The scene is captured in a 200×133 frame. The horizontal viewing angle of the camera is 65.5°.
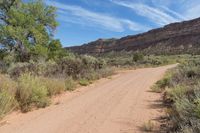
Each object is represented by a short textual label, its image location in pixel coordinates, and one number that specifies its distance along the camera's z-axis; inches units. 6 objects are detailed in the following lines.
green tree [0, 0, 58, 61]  487.9
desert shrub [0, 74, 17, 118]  165.2
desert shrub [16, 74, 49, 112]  195.0
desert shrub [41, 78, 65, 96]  248.7
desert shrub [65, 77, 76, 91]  293.3
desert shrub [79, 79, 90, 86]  342.6
